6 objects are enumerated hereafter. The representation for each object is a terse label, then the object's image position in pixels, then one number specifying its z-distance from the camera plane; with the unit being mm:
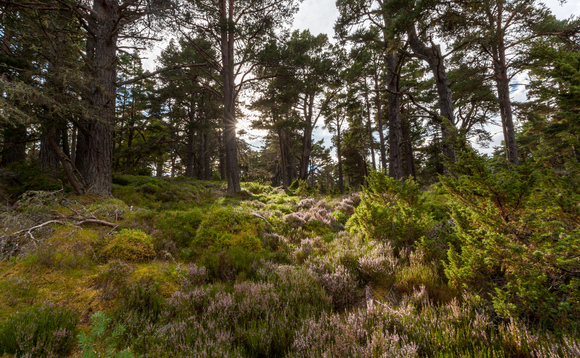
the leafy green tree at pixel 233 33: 10963
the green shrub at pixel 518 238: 2113
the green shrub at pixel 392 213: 4562
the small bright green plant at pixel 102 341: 1669
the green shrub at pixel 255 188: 15344
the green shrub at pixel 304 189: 15398
